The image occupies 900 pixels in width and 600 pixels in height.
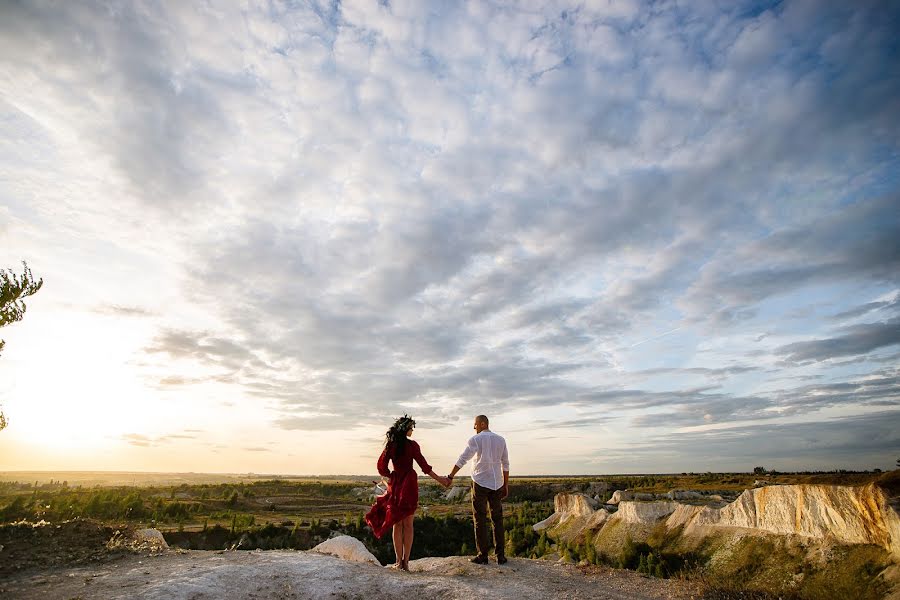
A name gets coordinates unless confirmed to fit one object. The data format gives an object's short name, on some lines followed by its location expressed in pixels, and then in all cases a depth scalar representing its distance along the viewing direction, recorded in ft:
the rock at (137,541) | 33.61
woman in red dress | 30.05
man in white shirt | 32.19
